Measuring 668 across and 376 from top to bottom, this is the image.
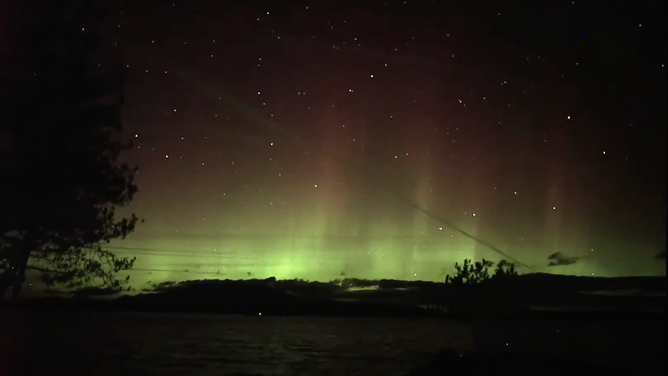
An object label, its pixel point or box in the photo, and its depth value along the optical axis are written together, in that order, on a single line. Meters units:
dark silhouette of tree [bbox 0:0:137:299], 15.97
